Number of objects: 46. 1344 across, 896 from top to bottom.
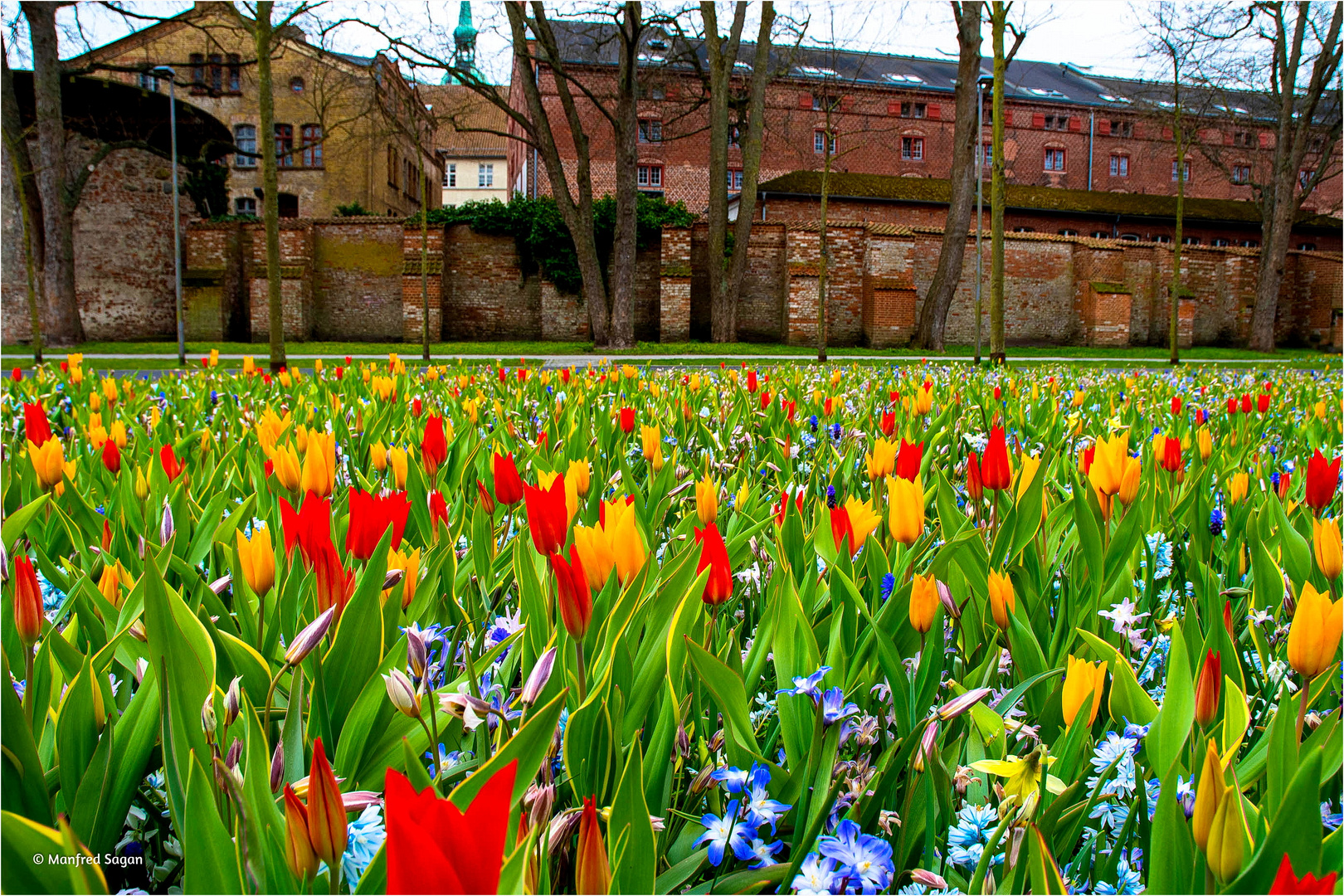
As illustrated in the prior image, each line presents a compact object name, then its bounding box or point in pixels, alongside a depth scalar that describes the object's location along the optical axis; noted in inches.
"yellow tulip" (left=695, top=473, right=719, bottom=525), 54.2
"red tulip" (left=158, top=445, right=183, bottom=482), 69.5
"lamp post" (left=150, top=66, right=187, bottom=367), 669.9
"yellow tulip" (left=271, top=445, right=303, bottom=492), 60.1
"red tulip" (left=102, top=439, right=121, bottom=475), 74.0
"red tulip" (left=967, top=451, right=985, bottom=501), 65.6
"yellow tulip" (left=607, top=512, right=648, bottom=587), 37.6
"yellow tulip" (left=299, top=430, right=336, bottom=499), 56.5
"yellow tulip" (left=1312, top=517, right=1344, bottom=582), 43.9
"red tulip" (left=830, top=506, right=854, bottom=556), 48.5
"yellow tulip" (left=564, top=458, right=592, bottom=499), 61.9
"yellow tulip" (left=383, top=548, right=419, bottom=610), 42.3
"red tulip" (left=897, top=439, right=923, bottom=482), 59.0
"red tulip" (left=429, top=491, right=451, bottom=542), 56.4
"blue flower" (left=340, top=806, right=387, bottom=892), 26.5
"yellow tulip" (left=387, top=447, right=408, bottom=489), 68.1
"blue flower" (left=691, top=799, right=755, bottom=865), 29.2
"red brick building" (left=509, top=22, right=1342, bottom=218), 1619.1
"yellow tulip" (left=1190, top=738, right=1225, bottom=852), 23.1
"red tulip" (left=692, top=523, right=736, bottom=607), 38.9
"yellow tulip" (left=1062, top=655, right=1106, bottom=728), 32.4
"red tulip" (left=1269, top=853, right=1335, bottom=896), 16.4
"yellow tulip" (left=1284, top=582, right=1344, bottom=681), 30.5
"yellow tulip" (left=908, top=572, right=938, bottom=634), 39.4
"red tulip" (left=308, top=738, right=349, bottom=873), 22.0
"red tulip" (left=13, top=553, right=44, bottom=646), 32.8
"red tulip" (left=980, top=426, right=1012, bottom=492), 60.5
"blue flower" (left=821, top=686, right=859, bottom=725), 33.7
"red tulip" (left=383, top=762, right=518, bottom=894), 14.4
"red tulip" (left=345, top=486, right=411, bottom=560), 42.0
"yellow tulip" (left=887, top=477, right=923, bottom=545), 50.4
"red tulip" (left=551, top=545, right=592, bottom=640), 31.7
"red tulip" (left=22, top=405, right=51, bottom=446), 75.7
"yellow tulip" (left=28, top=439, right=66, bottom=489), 64.1
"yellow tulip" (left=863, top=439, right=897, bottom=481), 65.3
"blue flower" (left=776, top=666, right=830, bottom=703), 34.2
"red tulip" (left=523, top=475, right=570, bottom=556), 39.2
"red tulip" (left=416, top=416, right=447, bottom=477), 69.7
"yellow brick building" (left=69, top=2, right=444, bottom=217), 1537.9
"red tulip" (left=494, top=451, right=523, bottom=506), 55.1
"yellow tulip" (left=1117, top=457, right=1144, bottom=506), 59.4
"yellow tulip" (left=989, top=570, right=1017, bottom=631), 41.8
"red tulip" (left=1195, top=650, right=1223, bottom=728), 31.4
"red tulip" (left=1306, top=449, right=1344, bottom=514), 59.9
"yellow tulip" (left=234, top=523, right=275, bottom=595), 39.4
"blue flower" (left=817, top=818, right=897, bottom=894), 27.1
